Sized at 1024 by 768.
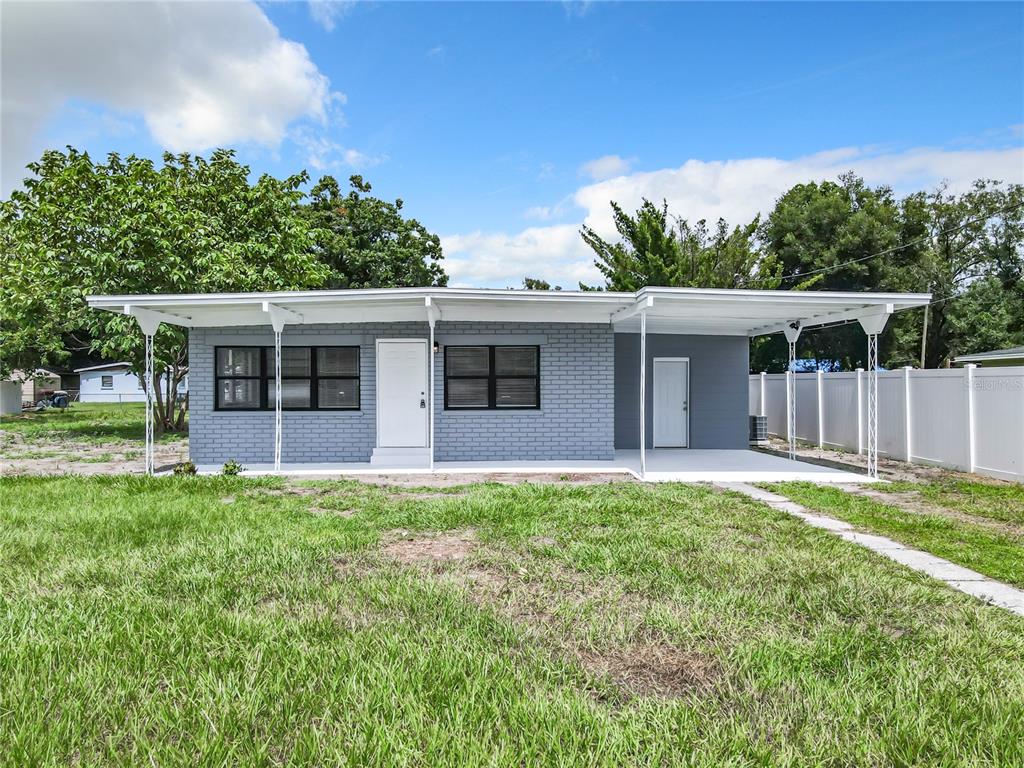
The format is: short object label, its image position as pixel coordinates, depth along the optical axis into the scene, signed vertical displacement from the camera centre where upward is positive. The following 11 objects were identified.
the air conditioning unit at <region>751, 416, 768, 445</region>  15.01 -1.01
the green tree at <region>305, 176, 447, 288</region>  28.64 +7.62
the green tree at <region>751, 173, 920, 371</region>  28.11 +6.64
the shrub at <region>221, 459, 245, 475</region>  9.82 -1.24
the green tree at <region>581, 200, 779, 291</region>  25.55 +6.09
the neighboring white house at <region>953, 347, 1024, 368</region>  17.14 +0.89
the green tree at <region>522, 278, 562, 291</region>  42.45 +7.56
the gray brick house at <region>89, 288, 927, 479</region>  11.32 +0.03
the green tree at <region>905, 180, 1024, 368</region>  27.53 +5.82
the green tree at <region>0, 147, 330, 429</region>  15.29 +3.81
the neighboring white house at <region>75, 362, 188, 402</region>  41.28 +0.68
